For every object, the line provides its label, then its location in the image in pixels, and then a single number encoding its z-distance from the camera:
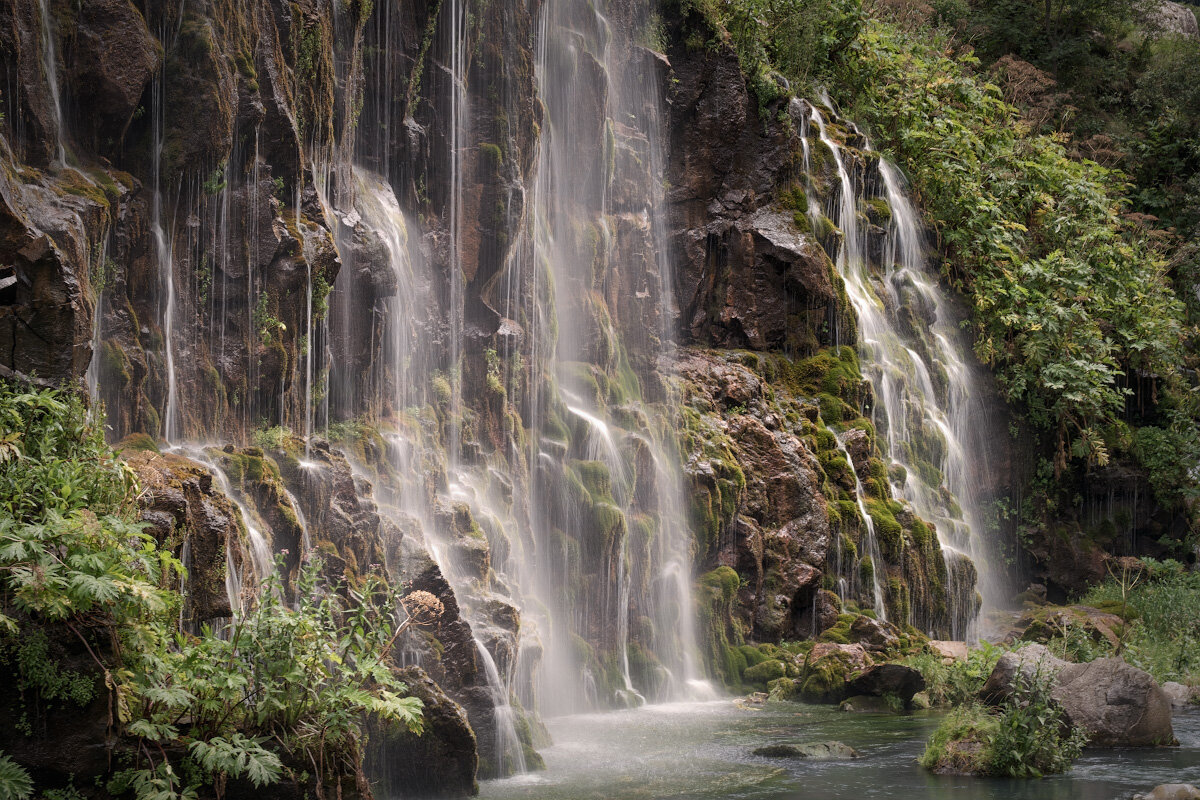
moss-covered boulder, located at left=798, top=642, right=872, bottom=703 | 16.23
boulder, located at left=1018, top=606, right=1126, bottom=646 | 18.20
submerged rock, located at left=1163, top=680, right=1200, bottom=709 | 16.23
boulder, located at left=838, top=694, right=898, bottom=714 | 15.71
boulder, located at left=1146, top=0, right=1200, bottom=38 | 38.94
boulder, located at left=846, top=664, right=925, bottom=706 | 15.71
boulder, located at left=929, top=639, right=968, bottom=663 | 17.03
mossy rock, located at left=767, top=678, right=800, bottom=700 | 16.72
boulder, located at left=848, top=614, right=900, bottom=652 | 17.34
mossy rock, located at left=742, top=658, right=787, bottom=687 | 17.44
